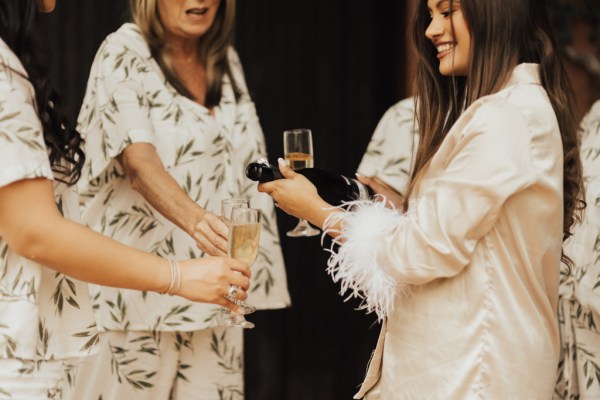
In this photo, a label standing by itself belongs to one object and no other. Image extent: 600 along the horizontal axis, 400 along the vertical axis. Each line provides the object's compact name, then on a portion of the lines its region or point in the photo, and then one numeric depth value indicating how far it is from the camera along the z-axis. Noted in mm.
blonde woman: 2992
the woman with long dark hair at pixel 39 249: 1834
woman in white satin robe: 2037
